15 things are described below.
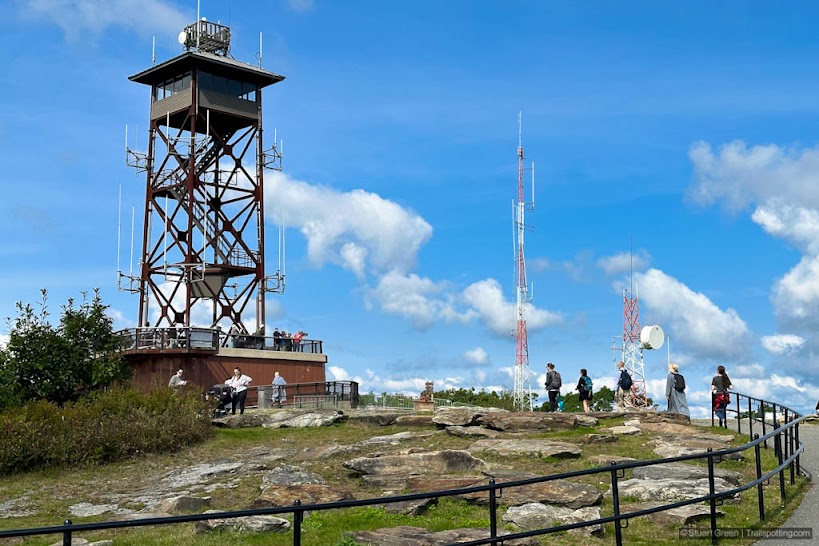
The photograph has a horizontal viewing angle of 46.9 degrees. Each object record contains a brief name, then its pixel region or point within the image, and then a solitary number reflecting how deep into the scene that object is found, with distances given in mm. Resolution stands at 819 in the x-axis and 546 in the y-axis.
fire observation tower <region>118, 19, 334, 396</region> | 49250
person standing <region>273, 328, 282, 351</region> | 46622
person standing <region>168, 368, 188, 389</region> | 35825
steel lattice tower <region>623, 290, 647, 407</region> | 47250
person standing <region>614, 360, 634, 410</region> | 31219
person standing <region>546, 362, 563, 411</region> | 31297
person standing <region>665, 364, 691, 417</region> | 29062
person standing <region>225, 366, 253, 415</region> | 34250
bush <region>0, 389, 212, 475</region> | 25688
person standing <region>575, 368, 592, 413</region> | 30969
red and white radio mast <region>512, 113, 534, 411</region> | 49781
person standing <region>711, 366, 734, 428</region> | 27609
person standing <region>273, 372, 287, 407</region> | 38000
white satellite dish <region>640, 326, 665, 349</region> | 38594
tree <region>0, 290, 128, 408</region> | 37469
